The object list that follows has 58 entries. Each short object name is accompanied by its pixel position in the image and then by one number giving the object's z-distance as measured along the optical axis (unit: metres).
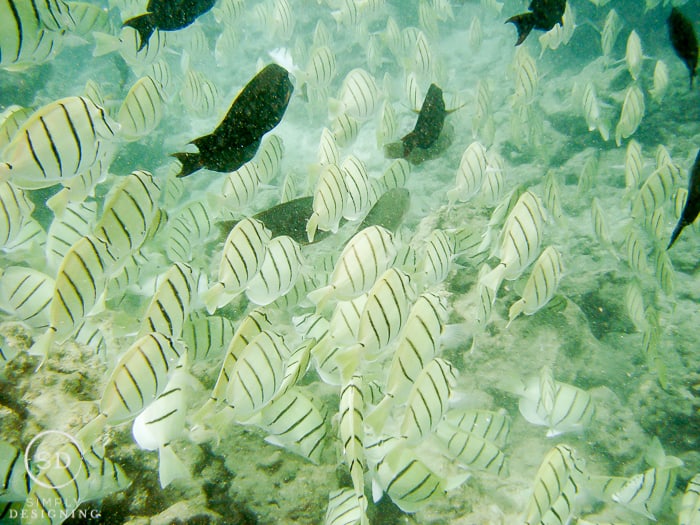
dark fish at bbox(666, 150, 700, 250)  1.93
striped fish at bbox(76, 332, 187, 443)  2.06
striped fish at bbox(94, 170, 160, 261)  2.39
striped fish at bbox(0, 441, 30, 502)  2.21
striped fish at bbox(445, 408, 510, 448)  3.36
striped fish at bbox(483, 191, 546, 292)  2.82
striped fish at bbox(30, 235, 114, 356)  2.22
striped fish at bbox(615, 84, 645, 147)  5.78
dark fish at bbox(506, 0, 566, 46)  3.17
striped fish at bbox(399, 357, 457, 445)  2.23
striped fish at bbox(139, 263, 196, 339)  2.46
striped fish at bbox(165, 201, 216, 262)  4.77
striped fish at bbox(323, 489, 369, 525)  2.36
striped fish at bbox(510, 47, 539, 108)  6.34
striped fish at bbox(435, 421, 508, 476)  2.99
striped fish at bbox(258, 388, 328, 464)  2.70
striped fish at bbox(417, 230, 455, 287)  3.61
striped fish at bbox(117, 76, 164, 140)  3.68
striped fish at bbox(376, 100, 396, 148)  5.24
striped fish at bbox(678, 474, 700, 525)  3.06
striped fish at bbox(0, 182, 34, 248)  3.18
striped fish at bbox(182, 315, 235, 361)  3.43
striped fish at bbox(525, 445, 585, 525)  2.50
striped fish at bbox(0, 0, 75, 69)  2.57
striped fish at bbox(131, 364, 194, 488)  2.37
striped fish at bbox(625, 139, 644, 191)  5.25
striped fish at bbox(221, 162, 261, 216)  4.14
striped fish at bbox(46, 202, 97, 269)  3.99
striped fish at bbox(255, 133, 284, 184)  4.64
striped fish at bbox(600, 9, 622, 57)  8.34
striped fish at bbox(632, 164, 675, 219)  4.54
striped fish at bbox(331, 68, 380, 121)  4.98
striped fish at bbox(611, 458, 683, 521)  3.29
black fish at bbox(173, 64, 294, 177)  2.57
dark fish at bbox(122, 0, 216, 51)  3.16
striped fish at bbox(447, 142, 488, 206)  4.29
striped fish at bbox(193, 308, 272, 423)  2.36
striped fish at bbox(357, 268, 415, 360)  2.17
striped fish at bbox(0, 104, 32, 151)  2.93
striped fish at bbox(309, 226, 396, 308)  2.43
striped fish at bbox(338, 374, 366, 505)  2.09
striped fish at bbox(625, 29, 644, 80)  7.29
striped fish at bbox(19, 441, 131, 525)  2.13
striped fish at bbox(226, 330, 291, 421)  2.25
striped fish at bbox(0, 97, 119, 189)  2.22
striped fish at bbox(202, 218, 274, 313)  2.55
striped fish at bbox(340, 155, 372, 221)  3.59
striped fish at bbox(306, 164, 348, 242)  3.05
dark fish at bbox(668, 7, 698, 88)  2.78
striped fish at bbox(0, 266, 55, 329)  3.02
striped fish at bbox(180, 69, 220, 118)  6.59
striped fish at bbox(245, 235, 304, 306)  2.93
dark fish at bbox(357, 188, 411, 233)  5.23
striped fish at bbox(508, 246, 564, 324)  2.91
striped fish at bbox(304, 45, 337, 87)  5.86
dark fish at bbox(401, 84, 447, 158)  4.62
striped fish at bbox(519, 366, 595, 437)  3.44
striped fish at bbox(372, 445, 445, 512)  2.58
